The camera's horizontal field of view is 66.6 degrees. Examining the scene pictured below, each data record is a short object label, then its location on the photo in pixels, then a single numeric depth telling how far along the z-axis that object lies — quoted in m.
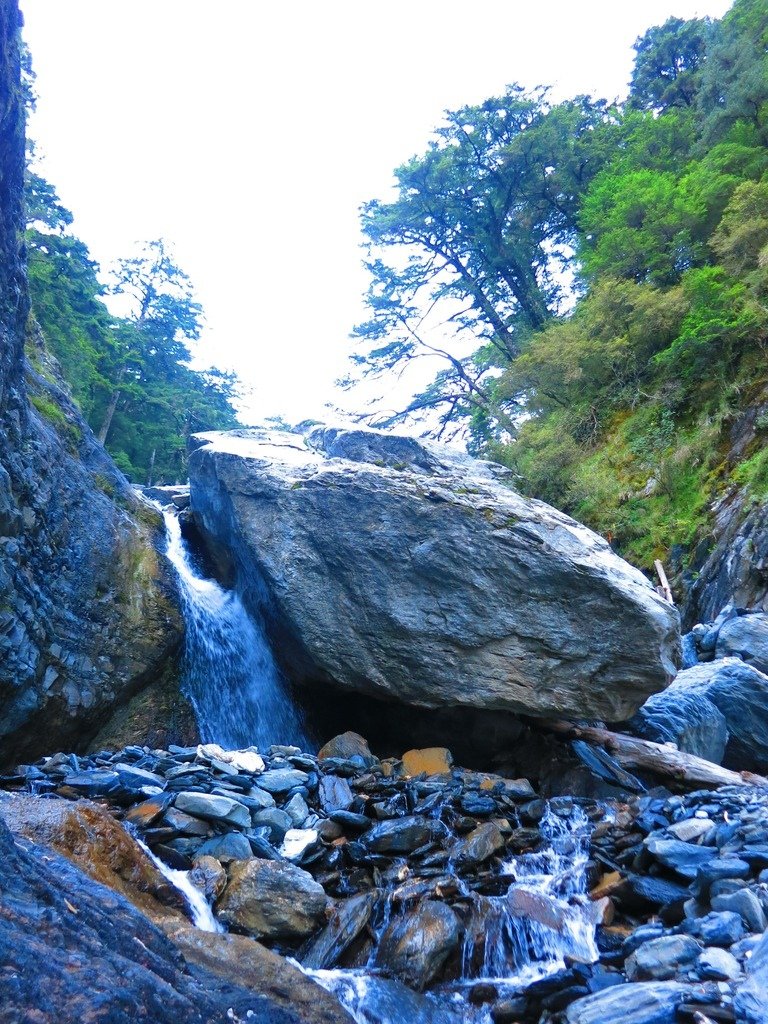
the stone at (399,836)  5.34
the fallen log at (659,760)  7.53
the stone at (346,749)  7.77
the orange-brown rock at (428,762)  7.66
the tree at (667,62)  26.08
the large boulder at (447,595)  7.82
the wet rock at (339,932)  4.01
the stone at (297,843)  5.01
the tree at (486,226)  23.22
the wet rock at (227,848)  4.58
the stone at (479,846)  5.31
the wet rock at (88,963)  1.49
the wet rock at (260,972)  3.03
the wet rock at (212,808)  4.93
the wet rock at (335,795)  5.99
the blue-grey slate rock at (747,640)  10.26
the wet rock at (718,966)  3.21
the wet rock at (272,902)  4.02
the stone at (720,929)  3.59
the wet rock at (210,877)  4.16
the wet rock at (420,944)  3.97
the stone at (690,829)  5.25
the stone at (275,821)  5.21
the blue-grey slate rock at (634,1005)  3.04
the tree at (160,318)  25.77
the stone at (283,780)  5.97
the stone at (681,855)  4.70
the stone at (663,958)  3.47
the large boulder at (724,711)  9.02
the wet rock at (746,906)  3.69
